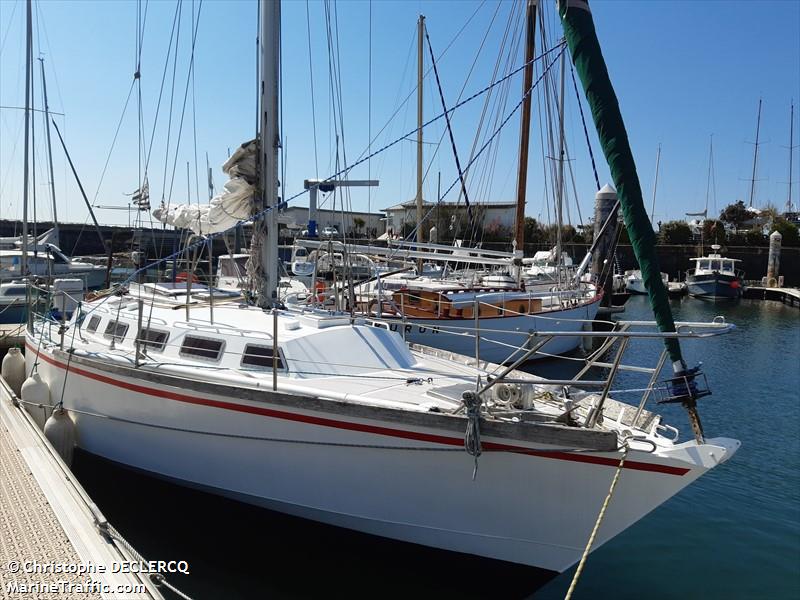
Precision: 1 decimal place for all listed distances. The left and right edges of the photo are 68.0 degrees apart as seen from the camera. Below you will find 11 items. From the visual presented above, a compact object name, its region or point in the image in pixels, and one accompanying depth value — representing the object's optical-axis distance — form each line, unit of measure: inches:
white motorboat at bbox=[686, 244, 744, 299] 1814.7
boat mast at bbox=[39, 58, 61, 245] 798.5
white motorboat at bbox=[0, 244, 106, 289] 1223.9
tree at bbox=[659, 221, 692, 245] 2427.4
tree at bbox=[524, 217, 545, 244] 2311.8
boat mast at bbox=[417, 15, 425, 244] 934.4
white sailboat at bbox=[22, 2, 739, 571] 229.5
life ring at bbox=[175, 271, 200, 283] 524.5
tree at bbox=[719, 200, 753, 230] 2689.5
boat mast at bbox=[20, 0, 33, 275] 636.1
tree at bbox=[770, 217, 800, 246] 2233.0
